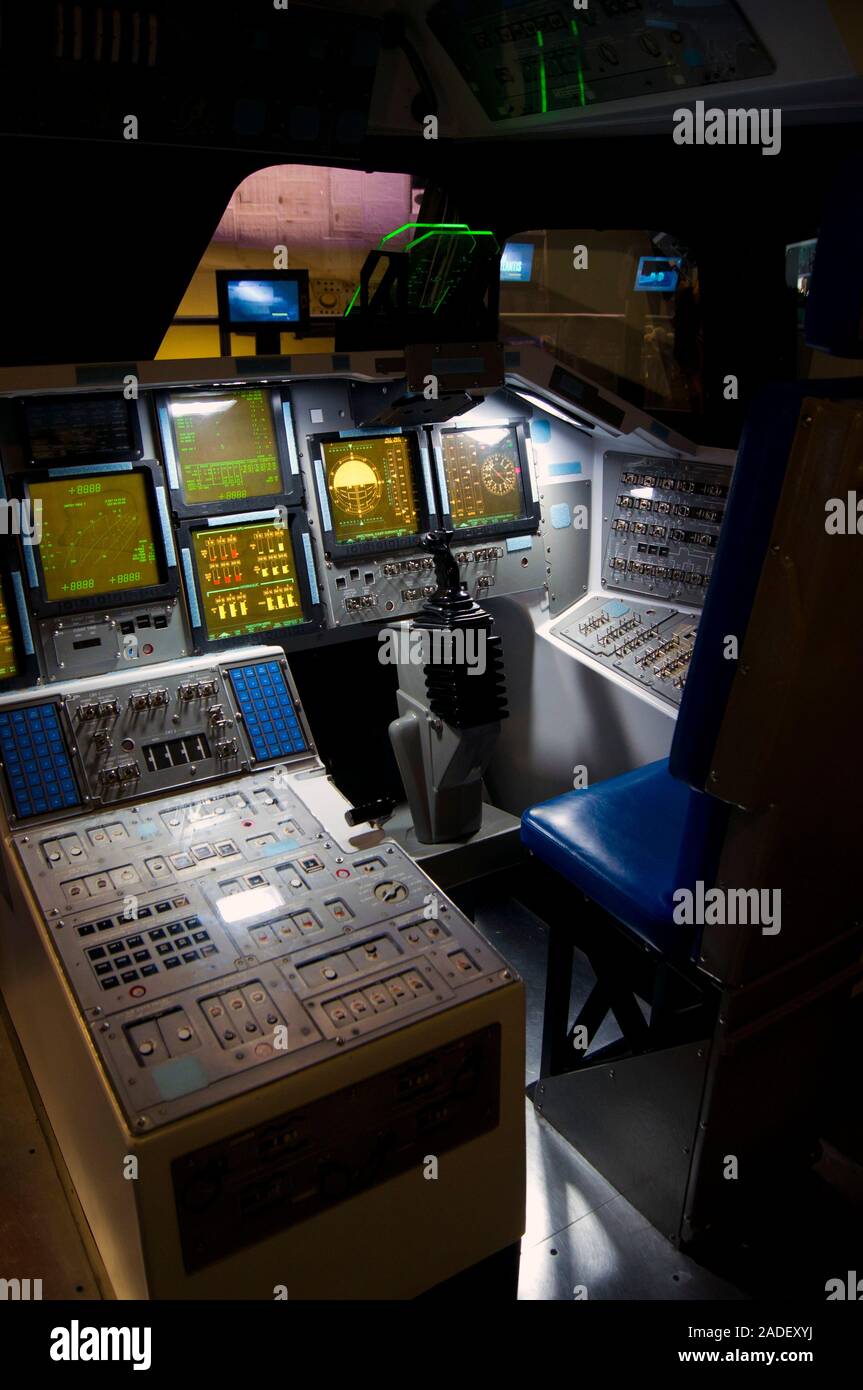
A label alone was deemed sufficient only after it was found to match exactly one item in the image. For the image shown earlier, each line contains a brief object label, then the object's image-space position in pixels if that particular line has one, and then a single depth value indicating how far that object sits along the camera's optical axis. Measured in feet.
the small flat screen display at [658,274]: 13.84
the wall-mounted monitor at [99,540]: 7.80
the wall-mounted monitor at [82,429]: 7.70
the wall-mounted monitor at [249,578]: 8.54
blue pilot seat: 4.73
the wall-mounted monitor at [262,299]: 7.71
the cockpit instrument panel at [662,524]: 9.63
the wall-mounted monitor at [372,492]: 9.27
